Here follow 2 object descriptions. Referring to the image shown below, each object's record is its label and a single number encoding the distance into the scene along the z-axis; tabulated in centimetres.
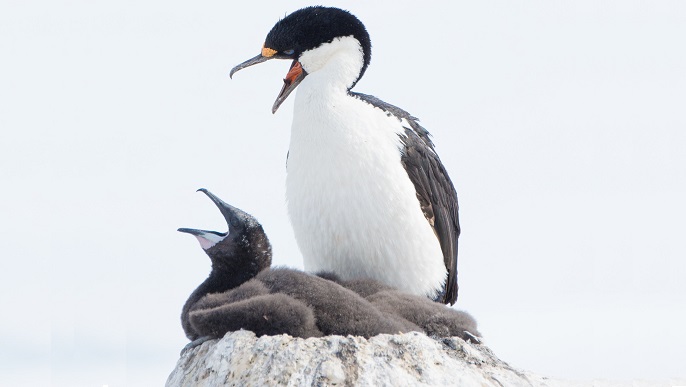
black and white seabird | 1423
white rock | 1037
